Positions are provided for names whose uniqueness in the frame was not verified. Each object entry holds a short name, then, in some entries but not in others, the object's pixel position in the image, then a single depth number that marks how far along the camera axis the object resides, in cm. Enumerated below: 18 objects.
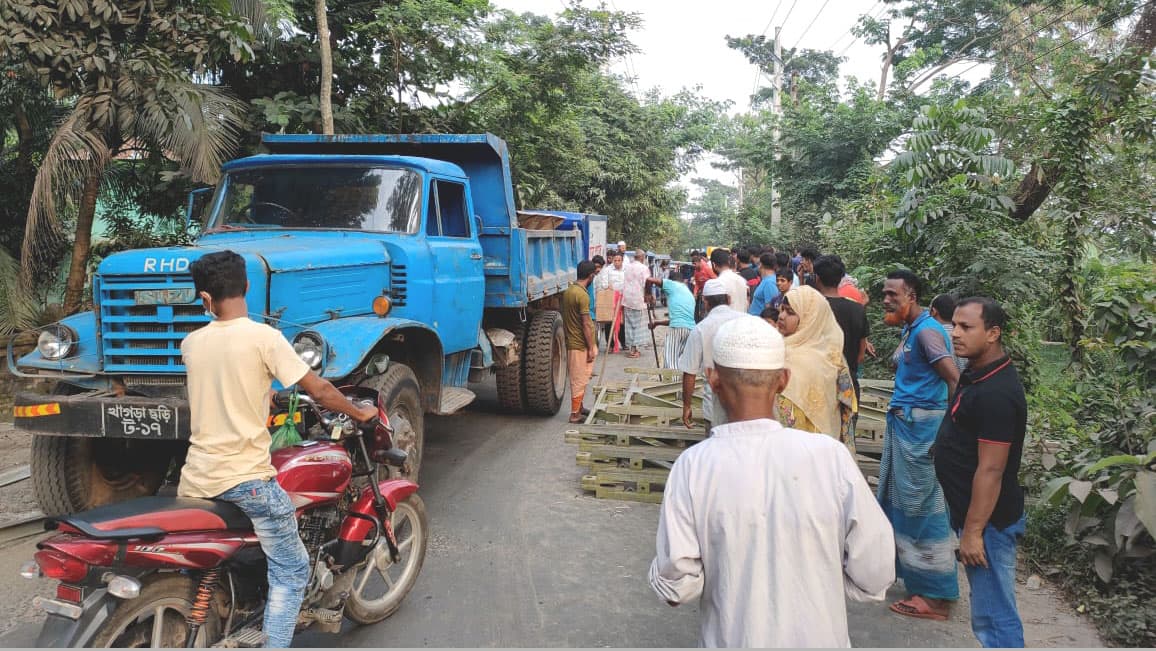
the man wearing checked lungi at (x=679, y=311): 893
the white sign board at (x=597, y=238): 1856
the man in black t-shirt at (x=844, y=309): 495
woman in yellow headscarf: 395
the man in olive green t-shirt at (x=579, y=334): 815
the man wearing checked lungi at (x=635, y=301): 1229
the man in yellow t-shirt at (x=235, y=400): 279
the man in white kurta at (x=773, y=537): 184
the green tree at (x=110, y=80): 683
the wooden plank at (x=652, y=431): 588
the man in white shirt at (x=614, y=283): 1322
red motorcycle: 246
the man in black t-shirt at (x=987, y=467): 292
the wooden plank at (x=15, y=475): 573
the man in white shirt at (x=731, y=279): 749
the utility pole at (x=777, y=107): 2144
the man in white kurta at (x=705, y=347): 497
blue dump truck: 427
